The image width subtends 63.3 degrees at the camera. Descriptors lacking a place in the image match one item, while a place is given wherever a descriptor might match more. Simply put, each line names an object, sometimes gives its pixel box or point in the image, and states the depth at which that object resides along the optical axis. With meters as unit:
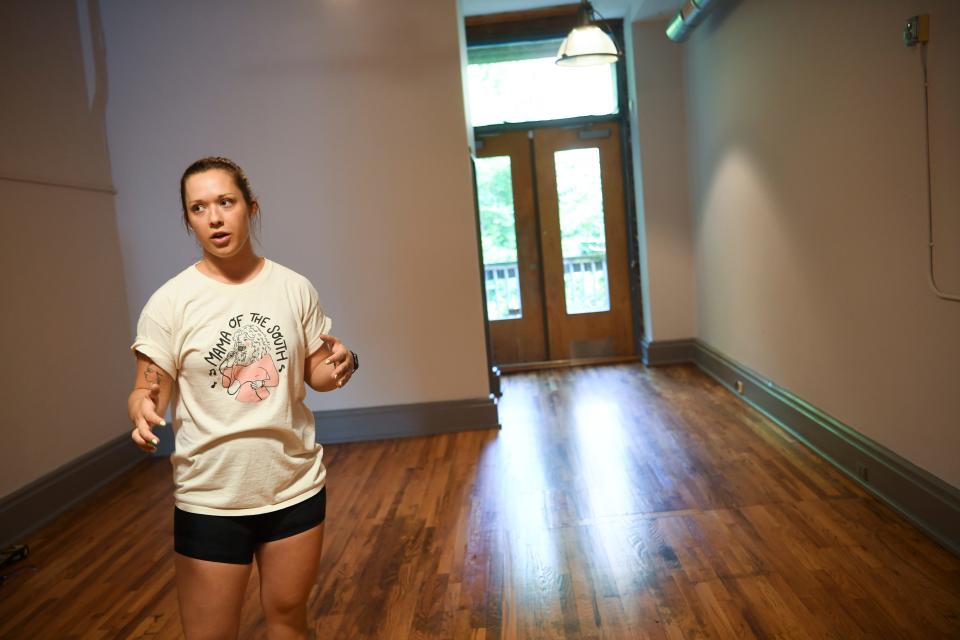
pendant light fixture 4.71
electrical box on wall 2.84
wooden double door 7.37
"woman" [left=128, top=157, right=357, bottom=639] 1.66
